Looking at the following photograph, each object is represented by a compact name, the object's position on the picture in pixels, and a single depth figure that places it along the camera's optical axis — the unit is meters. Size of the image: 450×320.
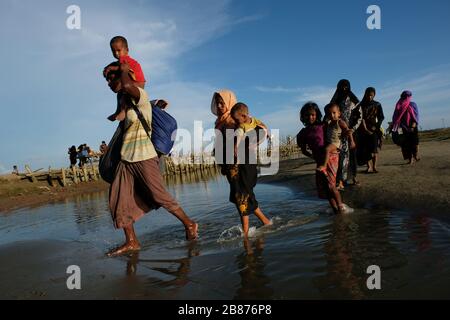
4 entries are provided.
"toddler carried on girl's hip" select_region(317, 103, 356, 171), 5.12
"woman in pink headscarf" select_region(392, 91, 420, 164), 8.65
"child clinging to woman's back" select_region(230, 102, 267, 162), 4.45
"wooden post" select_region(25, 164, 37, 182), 21.08
